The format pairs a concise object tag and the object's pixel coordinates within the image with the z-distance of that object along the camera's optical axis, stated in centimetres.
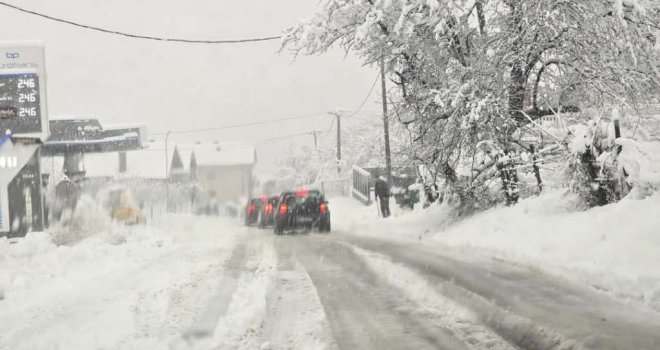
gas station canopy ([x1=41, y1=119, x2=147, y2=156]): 3453
